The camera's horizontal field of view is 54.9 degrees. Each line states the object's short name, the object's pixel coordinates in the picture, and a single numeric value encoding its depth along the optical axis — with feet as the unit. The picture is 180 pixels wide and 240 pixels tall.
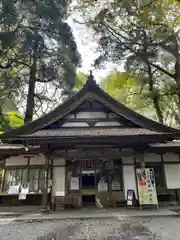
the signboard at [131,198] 23.28
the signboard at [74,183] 24.85
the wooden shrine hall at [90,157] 22.34
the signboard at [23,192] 25.68
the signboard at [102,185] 24.77
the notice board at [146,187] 22.21
